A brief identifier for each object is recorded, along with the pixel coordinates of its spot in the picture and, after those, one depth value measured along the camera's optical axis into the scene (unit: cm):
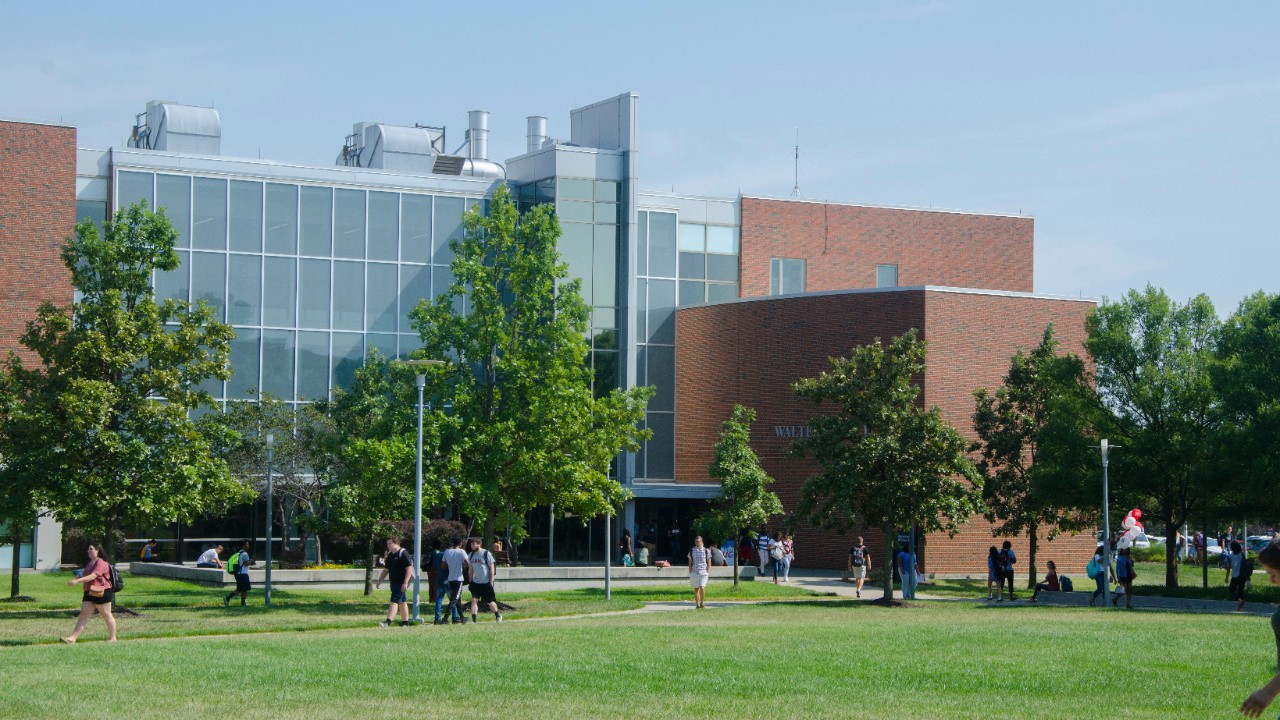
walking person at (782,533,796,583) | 4228
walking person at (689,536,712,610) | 3077
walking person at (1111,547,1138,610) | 3225
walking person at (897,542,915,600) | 3538
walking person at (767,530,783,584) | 4138
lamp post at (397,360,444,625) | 2677
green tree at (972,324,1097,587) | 3931
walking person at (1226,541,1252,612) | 3087
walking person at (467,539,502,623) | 2588
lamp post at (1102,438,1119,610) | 3241
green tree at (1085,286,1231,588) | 3659
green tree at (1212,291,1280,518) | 3394
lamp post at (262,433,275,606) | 3054
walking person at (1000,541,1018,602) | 3525
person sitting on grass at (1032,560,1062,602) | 3697
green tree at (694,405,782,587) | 3991
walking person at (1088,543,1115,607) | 3275
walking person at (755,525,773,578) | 4345
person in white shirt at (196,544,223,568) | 4075
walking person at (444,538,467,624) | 2531
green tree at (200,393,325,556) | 3903
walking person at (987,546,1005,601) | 3503
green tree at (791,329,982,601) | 3303
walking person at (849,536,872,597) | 3753
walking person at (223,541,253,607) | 3000
